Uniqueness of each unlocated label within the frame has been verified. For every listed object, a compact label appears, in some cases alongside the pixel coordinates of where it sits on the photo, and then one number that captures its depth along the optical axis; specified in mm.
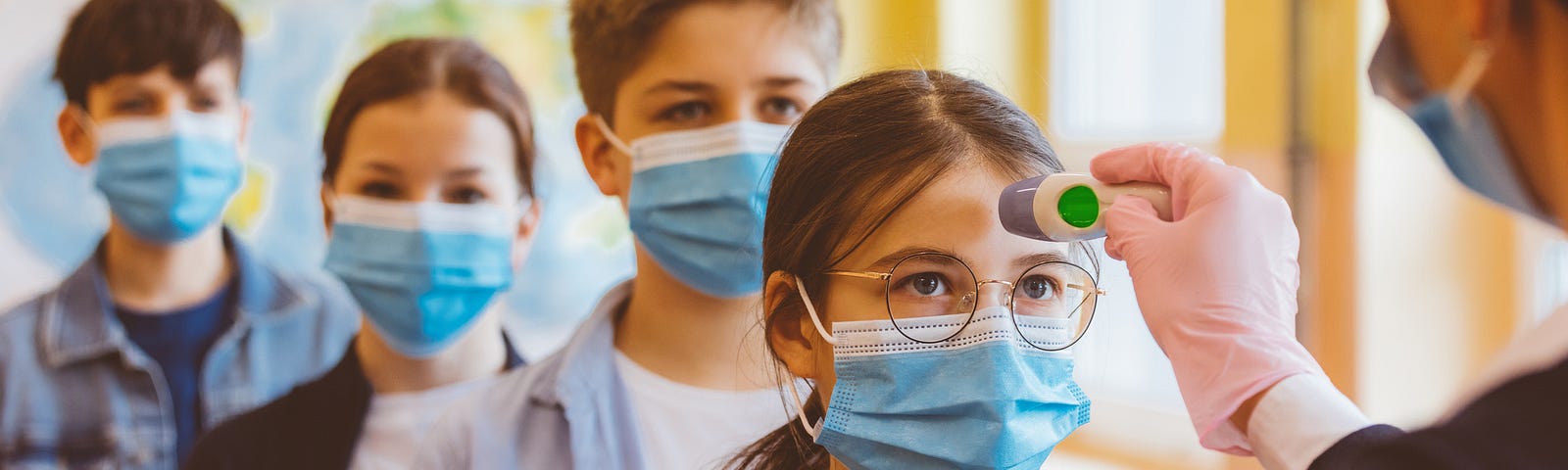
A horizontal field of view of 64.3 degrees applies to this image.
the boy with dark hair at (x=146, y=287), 2709
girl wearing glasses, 1373
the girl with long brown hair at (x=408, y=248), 2400
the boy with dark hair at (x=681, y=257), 1880
